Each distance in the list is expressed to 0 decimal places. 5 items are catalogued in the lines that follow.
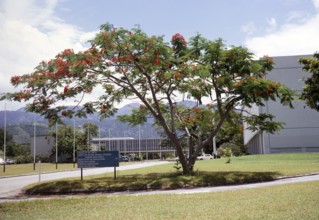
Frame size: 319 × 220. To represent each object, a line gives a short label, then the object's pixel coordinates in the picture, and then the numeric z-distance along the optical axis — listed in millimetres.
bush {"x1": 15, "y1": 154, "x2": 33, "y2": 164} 79131
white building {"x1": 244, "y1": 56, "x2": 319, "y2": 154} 55562
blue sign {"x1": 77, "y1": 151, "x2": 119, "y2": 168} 20219
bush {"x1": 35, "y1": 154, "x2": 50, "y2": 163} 78400
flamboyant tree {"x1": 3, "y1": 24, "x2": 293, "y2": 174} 18672
